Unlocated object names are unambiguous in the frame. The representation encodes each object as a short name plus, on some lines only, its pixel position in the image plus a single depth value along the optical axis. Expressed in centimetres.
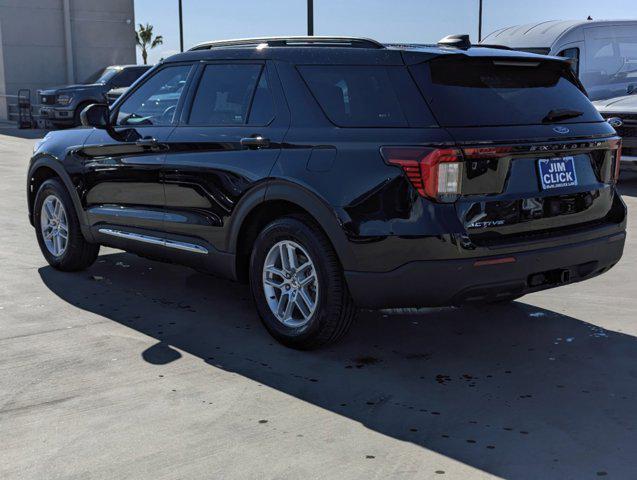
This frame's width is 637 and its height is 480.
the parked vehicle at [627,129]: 1112
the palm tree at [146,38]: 8962
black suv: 423
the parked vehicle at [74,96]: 2320
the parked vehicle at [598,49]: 1291
